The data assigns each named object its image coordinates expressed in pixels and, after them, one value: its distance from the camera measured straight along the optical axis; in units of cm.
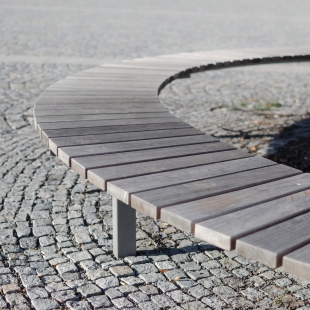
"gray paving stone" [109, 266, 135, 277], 266
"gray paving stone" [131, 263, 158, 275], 270
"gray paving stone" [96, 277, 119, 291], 254
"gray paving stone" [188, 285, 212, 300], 249
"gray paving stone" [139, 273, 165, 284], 261
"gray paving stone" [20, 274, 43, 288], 252
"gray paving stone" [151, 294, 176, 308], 240
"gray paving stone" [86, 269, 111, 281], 262
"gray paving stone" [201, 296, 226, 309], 240
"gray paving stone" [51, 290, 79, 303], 241
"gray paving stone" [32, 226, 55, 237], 306
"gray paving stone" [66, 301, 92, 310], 235
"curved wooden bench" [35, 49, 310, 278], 169
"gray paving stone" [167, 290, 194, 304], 244
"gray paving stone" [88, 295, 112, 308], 238
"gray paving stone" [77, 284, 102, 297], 247
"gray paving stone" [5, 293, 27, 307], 237
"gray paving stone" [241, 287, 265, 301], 248
